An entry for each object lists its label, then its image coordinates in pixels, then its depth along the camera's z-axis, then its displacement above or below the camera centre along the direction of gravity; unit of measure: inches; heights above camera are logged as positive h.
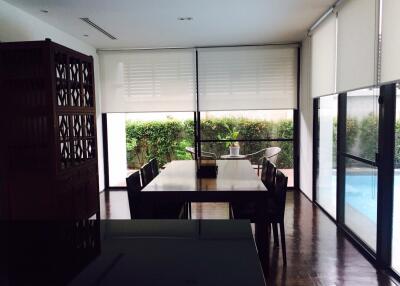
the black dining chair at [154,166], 150.5 -19.4
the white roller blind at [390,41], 97.3 +25.0
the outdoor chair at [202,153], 230.9 -20.6
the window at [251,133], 233.0 -6.3
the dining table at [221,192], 100.0 -20.7
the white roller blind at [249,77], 221.9 +32.2
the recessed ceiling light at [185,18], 160.6 +52.2
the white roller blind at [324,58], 154.3 +33.5
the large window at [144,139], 243.0 -10.5
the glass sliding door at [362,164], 122.5 -17.0
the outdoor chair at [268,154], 218.0 -20.5
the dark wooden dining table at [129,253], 36.6 -16.9
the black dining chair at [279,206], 111.1 -29.2
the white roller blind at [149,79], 227.8 +32.3
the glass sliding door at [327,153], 165.8 -16.4
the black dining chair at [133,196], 102.9 -22.0
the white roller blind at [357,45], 113.3 +30.0
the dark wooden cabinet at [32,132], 124.4 -1.9
